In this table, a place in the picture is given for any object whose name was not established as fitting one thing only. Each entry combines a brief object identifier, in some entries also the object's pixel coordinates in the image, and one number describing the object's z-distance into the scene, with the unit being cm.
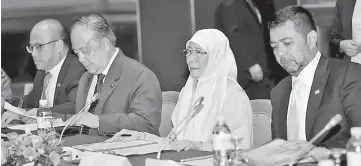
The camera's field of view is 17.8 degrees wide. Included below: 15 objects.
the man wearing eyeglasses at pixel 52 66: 783
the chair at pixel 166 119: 668
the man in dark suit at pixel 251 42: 819
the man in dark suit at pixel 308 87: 458
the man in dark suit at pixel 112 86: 596
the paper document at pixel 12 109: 647
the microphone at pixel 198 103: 427
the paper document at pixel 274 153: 381
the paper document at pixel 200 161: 406
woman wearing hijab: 569
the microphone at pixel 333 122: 313
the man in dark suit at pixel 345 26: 633
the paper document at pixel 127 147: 470
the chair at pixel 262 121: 560
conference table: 435
